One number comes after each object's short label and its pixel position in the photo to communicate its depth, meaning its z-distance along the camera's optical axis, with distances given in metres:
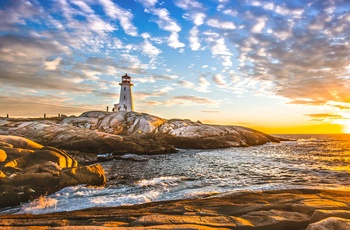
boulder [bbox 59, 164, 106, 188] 13.16
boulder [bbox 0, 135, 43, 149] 18.56
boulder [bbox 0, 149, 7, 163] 14.25
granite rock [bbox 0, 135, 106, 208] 11.00
